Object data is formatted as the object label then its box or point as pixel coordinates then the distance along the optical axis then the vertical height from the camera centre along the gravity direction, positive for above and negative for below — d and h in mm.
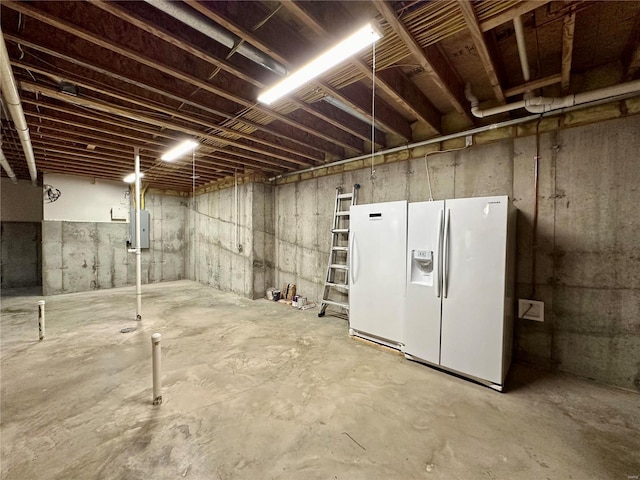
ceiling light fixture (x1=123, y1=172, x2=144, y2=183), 6505 +1374
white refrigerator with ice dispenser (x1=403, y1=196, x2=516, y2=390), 2512 -541
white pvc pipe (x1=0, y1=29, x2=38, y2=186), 1938 +1228
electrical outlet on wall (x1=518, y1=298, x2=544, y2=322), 2930 -841
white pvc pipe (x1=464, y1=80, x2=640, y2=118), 2377 +1383
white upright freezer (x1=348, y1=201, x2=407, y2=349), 3279 -502
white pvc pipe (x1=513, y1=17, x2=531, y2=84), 1848 +1516
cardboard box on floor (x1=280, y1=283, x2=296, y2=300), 5746 -1317
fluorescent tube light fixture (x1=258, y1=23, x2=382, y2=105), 1722 +1324
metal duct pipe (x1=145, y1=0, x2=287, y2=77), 1624 +1408
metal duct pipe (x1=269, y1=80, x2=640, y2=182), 2521 +1344
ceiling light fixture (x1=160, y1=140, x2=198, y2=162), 3841 +1307
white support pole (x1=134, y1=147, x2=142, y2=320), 4291 -151
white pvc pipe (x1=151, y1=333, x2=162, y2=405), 2229 -1236
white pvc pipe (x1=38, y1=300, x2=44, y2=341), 3620 -1324
